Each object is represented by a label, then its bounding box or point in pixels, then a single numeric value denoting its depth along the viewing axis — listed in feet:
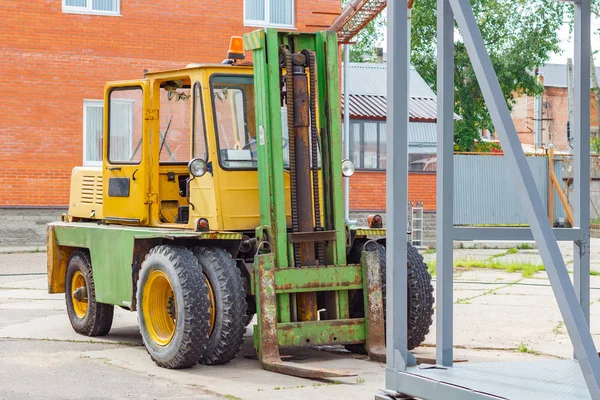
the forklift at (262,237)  29.14
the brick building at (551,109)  199.41
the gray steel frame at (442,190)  18.19
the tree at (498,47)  134.31
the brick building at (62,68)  76.13
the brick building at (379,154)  90.22
